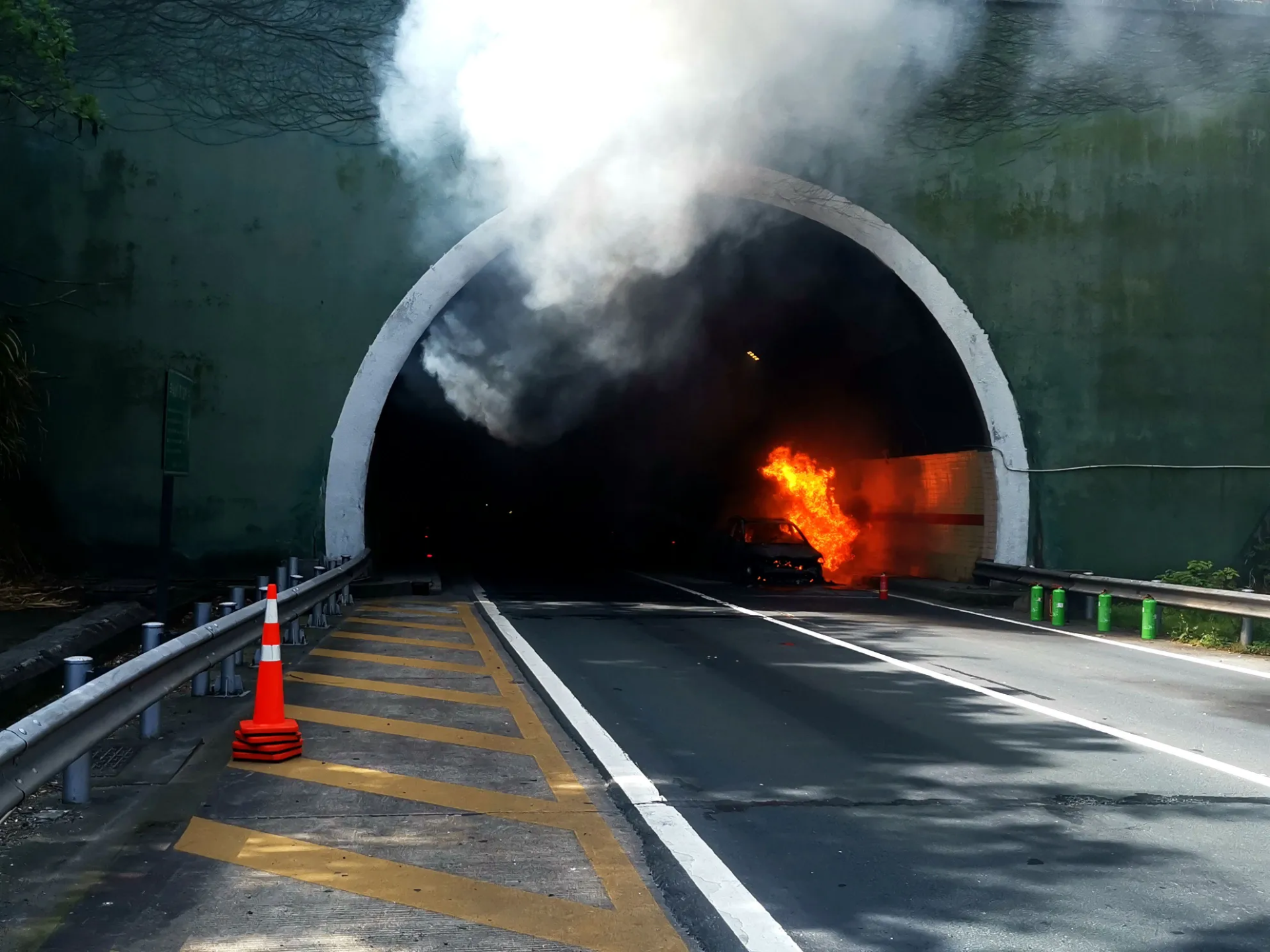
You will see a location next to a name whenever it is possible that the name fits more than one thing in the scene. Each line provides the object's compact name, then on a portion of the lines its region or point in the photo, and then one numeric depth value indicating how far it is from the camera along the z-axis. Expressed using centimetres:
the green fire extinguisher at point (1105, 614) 1439
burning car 2127
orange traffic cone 649
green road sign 915
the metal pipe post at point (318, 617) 1295
